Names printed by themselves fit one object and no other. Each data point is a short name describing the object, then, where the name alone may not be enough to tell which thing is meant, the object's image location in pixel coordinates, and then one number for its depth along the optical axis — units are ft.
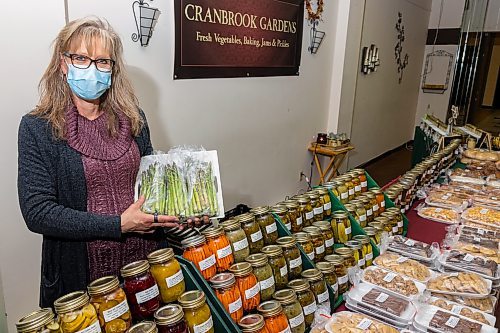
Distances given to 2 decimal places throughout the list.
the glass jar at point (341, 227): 5.34
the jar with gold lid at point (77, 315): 2.66
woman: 4.16
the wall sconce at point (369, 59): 17.99
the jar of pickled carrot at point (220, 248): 3.82
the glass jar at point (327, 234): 4.95
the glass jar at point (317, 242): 4.74
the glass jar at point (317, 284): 4.15
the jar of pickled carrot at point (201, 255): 3.66
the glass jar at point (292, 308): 3.70
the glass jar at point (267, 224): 4.46
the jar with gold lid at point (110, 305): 2.83
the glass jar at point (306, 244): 4.58
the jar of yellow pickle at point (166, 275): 3.22
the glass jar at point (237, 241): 4.00
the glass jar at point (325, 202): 5.62
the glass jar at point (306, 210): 5.24
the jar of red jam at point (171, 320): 2.90
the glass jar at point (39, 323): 2.58
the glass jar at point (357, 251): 4.98
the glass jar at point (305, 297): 3.93
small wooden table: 14.79
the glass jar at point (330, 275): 4.44
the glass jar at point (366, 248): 5.18
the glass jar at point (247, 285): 3.63
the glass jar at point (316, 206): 5.43
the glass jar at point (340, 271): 4.63
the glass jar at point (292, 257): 4.19
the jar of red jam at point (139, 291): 3.06
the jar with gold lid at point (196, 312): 3.09
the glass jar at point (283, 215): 4.91
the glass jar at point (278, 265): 4.01
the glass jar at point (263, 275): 3.81
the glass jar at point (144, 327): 2.79
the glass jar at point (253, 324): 3.35
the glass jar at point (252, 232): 4.24
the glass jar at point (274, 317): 3.48
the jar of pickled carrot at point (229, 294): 3.46
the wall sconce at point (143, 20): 8.07
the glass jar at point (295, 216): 5.04
